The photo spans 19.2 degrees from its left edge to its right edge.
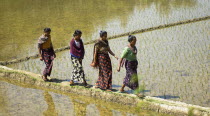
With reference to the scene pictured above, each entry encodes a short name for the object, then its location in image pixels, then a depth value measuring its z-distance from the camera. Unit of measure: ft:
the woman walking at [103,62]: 38.24
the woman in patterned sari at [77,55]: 39.70
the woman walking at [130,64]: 36.55
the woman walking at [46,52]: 42.39
